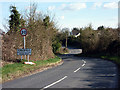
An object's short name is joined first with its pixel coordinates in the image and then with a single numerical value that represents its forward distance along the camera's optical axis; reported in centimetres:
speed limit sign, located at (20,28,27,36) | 1648
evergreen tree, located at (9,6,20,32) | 1961
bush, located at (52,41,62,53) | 5527
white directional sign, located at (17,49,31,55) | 1647
